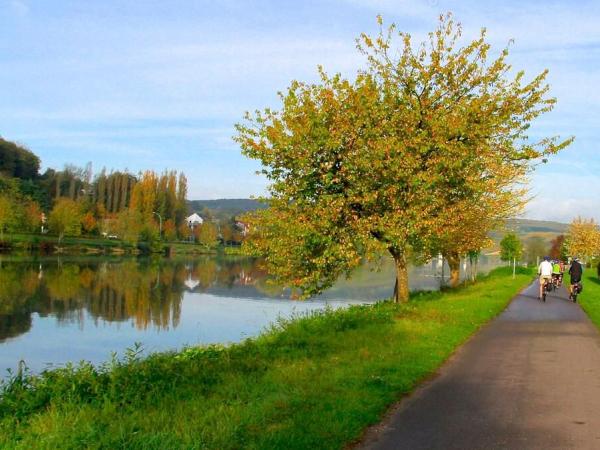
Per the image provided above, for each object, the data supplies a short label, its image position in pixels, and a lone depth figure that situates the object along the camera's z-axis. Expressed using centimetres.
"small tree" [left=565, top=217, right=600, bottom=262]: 7256
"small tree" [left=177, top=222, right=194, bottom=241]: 12900
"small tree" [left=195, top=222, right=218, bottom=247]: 13100
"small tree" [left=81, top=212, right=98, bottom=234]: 10876
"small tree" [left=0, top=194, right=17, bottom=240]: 8212
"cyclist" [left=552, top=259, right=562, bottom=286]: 3491
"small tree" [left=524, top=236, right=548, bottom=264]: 9319
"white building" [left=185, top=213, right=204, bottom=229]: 16902
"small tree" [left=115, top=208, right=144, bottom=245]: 10225
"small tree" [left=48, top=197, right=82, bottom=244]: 9588
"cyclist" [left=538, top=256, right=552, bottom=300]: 2781
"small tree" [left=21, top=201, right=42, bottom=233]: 9188
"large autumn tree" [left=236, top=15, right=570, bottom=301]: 1833
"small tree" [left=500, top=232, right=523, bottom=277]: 5984
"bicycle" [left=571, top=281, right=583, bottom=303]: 2697
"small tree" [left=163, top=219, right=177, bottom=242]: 11998
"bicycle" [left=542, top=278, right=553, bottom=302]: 2695
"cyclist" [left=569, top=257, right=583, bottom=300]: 2691
